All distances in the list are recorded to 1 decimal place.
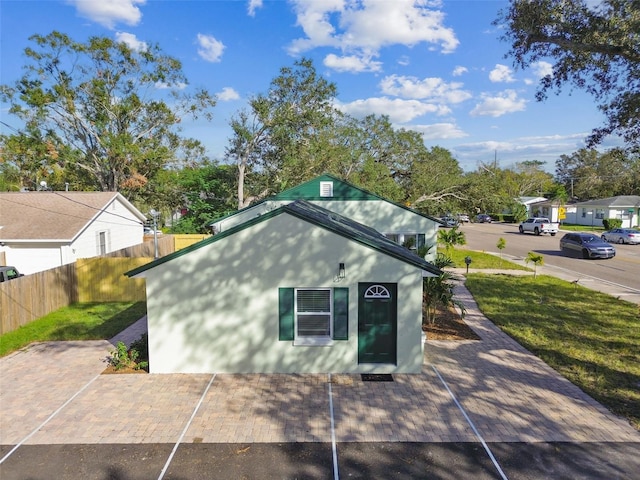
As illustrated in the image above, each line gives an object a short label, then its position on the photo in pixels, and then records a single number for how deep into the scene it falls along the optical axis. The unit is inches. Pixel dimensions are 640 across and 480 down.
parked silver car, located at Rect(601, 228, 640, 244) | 1368.1
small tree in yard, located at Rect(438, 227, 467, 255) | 997.2
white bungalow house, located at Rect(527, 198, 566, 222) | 2285.9
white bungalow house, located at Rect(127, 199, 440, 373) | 369.7
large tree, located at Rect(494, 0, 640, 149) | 420.8
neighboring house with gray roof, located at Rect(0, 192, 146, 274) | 753.6
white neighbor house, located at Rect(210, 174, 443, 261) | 802.2
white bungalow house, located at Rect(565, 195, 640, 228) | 2011.6
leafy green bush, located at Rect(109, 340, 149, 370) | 389.1
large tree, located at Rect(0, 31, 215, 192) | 1195.3
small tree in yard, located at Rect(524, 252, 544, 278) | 824.9
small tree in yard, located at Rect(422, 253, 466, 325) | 501.0
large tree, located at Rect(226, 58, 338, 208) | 1301.7
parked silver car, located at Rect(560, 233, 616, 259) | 1068.5
